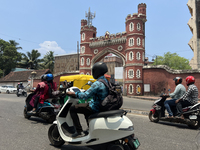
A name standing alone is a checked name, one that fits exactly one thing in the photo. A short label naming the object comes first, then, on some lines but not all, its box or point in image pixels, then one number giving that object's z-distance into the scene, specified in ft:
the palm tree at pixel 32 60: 160.35
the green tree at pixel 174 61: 150.82
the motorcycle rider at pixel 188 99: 17.85
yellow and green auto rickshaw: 51.55
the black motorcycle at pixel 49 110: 18.21
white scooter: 8.49
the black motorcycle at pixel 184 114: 17.21
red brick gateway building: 84.53
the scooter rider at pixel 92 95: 9.41
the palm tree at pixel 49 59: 163.02
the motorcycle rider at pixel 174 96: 18.81
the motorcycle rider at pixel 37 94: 18.99
